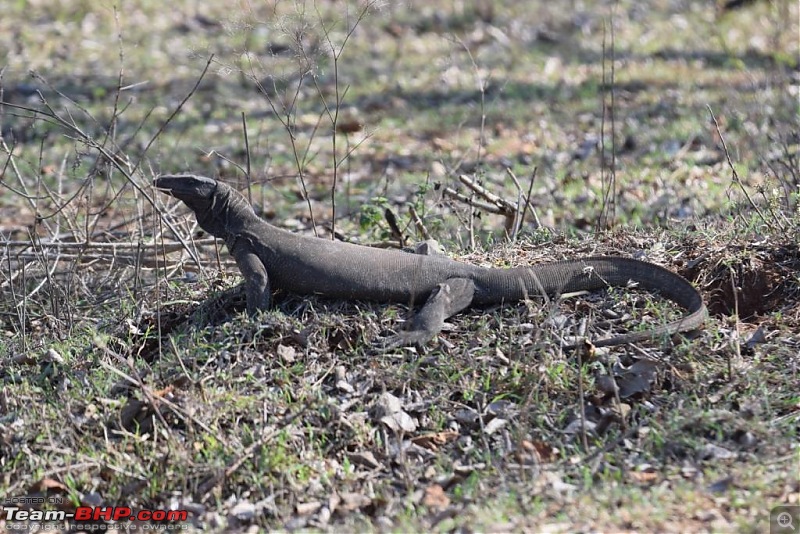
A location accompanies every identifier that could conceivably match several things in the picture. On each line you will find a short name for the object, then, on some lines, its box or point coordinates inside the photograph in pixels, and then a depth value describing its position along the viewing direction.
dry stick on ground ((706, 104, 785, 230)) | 12.88
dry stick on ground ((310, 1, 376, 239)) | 12.86
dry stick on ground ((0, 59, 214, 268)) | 11.53
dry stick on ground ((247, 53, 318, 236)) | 12.70
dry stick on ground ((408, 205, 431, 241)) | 14.40
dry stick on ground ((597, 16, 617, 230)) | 14.91
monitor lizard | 11.52
